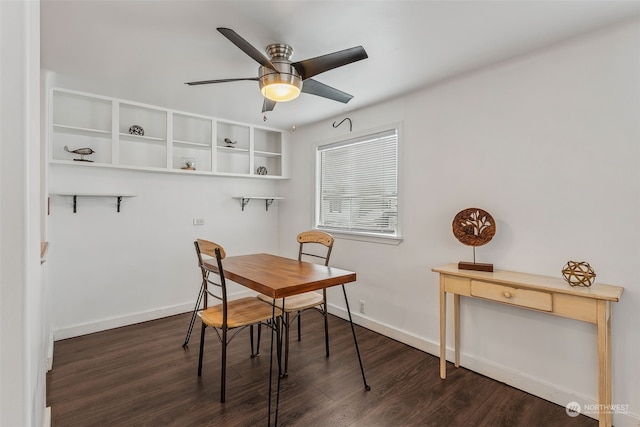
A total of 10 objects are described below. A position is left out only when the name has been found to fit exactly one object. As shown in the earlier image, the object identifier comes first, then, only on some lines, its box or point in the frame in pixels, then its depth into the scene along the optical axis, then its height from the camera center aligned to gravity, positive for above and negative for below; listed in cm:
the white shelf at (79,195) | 303 +19
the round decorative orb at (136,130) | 336 +91
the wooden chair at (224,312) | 211 -75
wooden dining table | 189 -43
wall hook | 358 +105
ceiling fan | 175 +91
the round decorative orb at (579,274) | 185 -37
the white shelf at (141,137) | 327 +83
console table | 172 -53
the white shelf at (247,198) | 422 +21
